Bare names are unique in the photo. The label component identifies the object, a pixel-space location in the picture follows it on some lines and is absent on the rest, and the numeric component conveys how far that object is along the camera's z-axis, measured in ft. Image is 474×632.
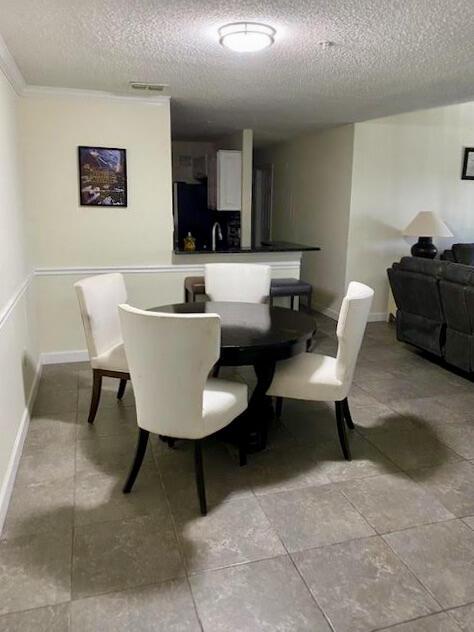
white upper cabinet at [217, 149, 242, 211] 19.60
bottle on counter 15.79
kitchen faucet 20.53
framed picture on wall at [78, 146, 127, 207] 12.89
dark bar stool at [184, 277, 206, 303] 13.78
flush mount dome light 7.73
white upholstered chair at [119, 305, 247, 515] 6.45
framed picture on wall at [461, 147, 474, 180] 18.61
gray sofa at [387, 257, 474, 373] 12.00
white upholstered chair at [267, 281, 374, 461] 8.14
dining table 7.77
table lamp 16.94
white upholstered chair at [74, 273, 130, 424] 9.54
